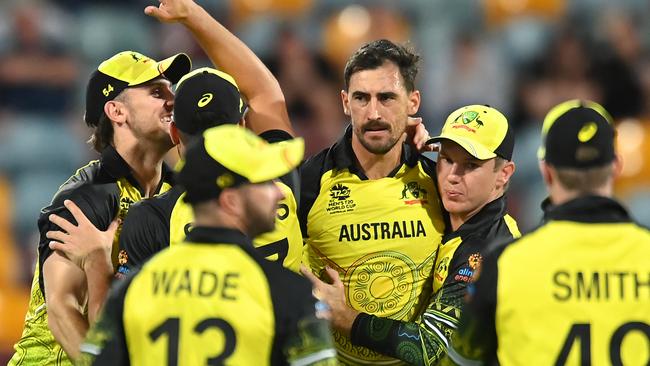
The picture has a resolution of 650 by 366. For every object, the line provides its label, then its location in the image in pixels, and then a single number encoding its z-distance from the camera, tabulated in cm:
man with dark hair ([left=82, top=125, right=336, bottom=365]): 823
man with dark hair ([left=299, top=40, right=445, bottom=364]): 1190
